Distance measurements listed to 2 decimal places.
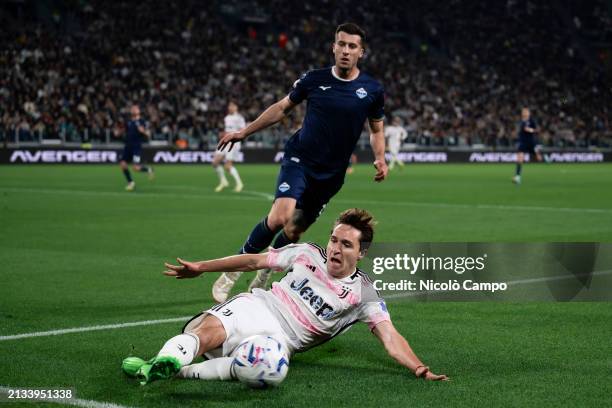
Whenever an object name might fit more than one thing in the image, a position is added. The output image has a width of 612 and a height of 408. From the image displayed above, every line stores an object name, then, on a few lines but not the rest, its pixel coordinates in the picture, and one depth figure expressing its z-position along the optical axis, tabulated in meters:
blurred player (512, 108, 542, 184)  28.98
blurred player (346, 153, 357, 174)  40.64
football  5.20
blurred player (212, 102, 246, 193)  24.91
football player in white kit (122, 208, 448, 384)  5.52
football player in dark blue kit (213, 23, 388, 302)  8.43
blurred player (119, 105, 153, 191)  25.84
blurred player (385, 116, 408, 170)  40.88
